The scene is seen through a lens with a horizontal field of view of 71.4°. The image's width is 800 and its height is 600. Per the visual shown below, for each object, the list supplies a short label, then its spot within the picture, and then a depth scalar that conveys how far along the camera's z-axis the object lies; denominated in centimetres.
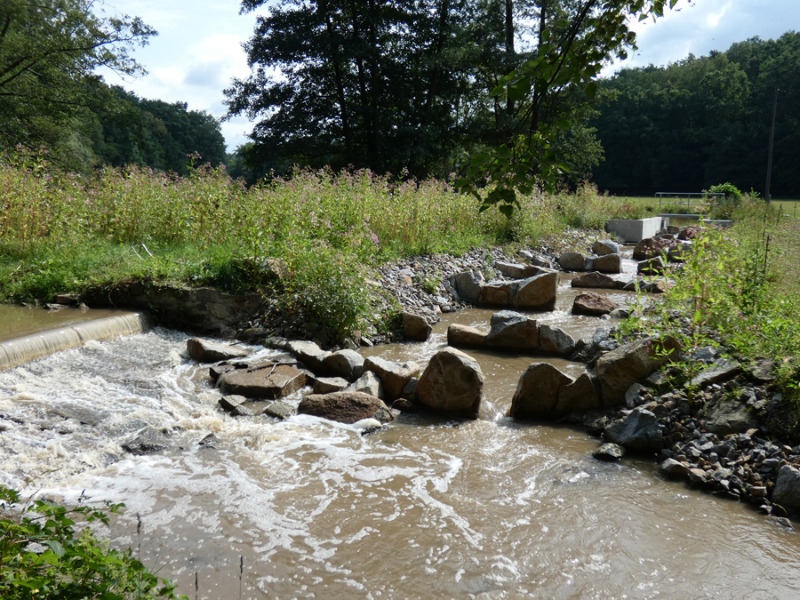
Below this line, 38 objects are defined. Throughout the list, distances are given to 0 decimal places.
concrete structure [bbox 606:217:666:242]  2030
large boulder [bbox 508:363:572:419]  546
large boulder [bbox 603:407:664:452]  462
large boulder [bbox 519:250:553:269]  1374
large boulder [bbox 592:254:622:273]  1403
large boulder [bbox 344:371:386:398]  572
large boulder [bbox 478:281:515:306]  1034
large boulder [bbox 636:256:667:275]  1345
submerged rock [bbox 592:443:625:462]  457
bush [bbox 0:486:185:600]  173
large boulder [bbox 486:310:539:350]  750
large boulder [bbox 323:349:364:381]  635
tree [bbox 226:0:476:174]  2252
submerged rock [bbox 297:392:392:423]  537
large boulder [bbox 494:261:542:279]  1172
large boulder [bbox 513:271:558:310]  995
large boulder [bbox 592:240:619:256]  1541
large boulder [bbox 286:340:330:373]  656
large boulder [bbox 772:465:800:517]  378
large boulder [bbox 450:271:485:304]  1055
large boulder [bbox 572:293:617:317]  945
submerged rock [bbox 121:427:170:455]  456
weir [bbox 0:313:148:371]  571
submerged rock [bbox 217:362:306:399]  583
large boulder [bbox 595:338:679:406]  532
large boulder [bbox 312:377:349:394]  589
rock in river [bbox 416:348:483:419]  547
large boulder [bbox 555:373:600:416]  543
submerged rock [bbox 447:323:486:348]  773
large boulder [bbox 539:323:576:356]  734
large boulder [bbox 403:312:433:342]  801
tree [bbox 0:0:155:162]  1761
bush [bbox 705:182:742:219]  2234
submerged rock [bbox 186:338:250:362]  671
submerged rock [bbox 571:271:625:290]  1238
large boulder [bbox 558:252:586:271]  1462
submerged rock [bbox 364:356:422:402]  589
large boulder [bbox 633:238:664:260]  1427
